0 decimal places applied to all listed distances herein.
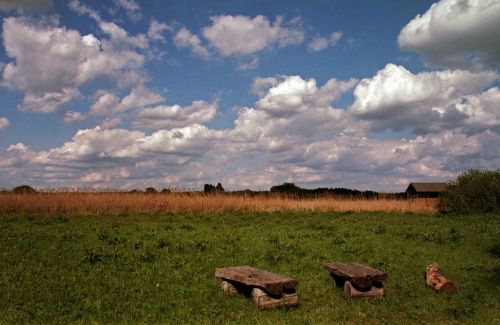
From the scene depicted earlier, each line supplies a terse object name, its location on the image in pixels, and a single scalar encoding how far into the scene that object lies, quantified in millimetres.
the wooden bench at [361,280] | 9375
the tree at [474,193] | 27469
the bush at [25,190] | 28862
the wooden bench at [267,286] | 8469
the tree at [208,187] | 41081
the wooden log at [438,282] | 10242
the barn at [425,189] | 47188
